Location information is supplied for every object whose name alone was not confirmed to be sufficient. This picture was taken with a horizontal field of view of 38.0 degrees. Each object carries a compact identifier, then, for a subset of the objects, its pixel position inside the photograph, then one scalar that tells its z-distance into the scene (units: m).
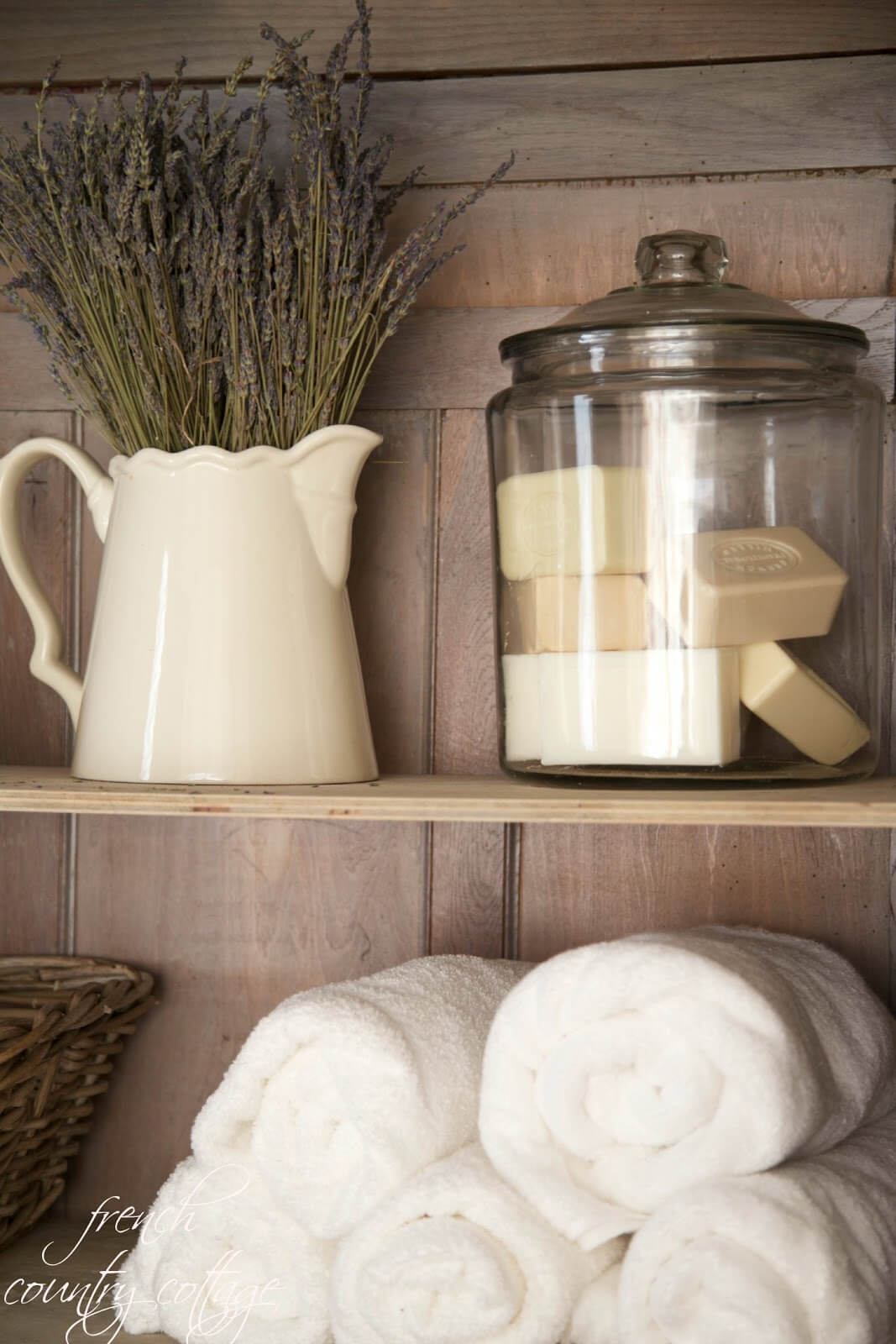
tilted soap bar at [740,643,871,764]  0.76
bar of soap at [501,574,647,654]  0.77
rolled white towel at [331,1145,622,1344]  0.65
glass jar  0.76
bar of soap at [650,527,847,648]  0.76
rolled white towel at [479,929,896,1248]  0.63
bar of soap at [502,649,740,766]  0.75
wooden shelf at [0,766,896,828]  0.70
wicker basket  0.83
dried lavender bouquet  0.82
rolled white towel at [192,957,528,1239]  0.70
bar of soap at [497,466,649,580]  0.78
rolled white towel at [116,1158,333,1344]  0.72
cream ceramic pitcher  0.80
